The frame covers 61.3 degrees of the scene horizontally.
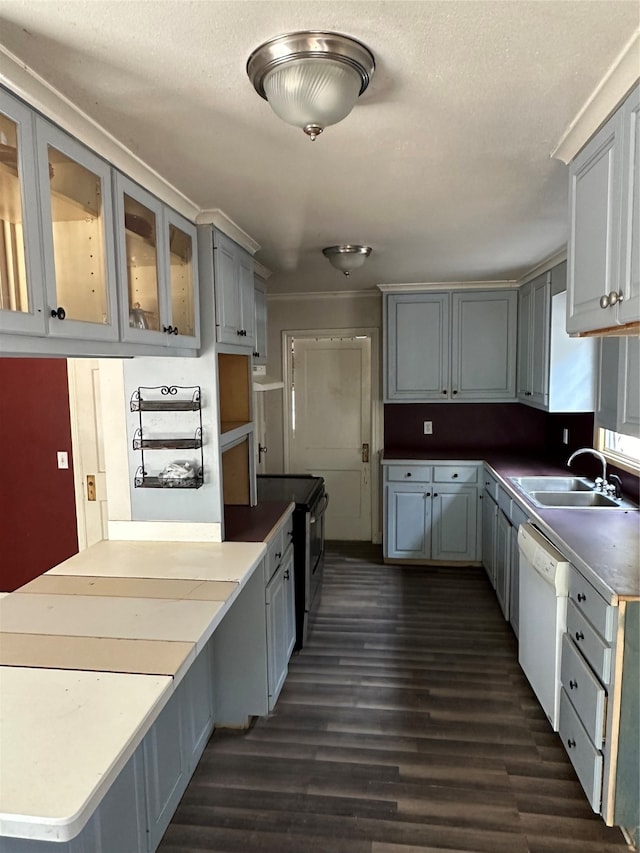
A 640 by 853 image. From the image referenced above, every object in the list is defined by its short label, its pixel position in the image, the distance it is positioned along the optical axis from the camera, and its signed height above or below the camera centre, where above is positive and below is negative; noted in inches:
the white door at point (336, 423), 197.6 -14.8
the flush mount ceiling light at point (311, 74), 45.7 +27.4
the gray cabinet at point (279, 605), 97.5 -43.2
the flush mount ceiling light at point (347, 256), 117.6 +28.0
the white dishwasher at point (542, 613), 89.4 -41.4
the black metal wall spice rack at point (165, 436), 93.0 -8.9
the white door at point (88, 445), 138.9 -15.3
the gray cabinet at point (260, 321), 131.5 +16.2
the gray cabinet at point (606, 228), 52.2 +16.4
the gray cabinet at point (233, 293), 95.3 +17.4
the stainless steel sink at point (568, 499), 123.6 -27.8
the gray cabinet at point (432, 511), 169.0 -40.9
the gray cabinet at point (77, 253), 48.3 +14.7
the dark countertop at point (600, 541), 74.9 -26.9
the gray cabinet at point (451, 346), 173.2 +11.6
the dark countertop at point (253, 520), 97.3 -26.9
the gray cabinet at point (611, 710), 71.2 -44.7
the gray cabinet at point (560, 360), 134.6 +5.0
